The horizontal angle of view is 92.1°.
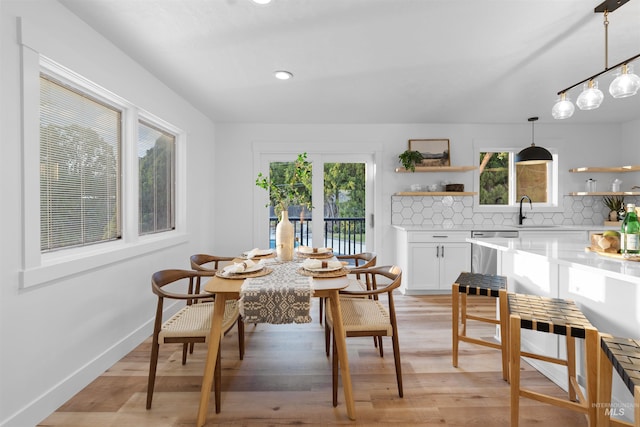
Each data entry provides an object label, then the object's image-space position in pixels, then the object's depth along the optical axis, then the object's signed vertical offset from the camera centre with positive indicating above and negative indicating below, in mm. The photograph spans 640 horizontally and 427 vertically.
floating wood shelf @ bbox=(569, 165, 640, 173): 3973 +569
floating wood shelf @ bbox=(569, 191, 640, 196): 3988 +248
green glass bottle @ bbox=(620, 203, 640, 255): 1659 -121
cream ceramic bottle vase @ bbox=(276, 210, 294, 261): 2260 -194
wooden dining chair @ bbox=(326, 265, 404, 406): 1717 -639
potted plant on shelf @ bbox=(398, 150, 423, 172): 4105 +701
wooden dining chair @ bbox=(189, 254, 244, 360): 2256 -417
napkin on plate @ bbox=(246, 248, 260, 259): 2399 -340
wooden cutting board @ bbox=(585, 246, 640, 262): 1635 -246
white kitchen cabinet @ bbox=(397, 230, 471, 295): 3871 -590
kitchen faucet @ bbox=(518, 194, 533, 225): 4336 -73
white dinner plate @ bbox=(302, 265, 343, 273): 1850 -351
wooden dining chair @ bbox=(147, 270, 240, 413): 1643 -643
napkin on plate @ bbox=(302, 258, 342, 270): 1893 -336
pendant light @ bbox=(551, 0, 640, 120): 1593 +679
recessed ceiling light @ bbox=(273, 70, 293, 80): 2652 +1190
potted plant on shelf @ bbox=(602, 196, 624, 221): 4227 +77
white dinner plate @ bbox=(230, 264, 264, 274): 1818 -349
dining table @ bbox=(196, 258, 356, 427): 1577 -606
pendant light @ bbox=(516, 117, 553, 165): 3436 +628
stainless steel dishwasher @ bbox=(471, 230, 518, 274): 3811 -554
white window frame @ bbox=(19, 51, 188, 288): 1548 +86
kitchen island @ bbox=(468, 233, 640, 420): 1468 -425
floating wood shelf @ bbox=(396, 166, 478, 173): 4129 +575
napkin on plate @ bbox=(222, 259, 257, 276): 1795 -339
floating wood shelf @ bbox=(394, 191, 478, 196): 4176 +246
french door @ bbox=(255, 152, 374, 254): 4379 +70
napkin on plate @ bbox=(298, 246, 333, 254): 2555 -332
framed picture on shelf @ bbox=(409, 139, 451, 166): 4316 +861
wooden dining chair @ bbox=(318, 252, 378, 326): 2529 -402
